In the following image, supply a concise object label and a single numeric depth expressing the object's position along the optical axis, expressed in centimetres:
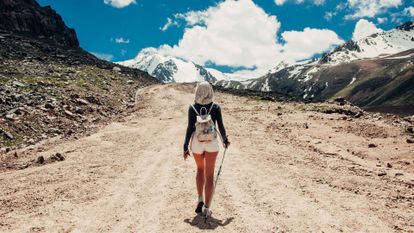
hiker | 991
